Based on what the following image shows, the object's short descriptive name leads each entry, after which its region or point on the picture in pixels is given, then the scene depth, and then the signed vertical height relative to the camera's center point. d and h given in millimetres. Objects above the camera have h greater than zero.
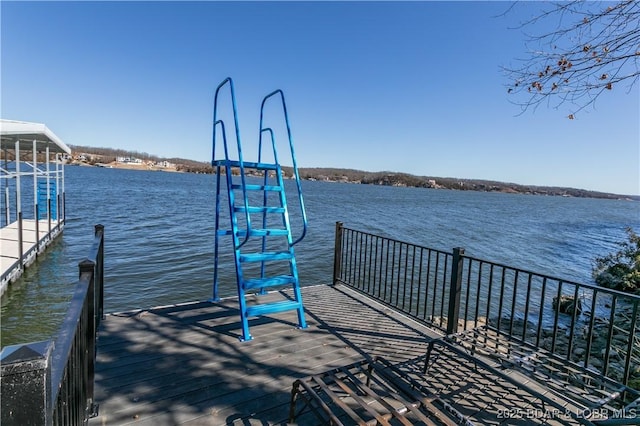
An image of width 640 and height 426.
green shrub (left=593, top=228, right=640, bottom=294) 9453 -2261
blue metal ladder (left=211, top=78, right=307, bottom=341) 3424 -492
